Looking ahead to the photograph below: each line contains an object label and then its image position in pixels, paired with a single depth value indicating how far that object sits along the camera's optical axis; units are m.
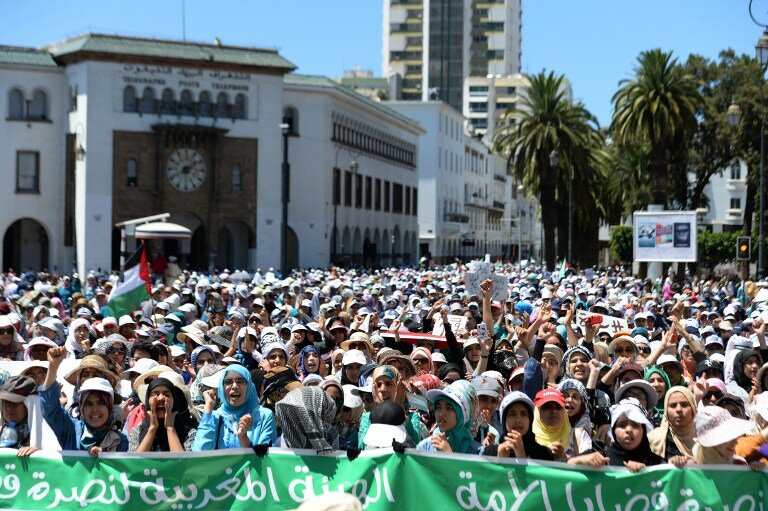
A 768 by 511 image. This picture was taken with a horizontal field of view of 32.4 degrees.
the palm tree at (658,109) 54.47
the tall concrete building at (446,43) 152.38
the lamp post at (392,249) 89.50
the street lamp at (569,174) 51.14
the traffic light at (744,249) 33.47
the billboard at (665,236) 39.72
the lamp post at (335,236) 73.50
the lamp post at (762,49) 27.62
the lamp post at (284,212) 39.56
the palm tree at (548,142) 58.72
